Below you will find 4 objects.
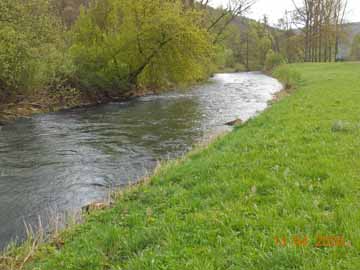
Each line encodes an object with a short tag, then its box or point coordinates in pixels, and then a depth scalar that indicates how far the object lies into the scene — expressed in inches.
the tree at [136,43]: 944.9
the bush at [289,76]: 1073.8
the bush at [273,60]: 2655.0
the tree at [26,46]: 647.8
